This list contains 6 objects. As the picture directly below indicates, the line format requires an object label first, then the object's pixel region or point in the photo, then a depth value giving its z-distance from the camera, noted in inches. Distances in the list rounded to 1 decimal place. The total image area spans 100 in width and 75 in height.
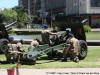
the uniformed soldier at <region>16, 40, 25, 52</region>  436.7
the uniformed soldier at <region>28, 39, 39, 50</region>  445.1
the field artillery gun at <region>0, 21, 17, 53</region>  538.3
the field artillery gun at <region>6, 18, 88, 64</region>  424.5
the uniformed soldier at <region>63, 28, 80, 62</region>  446.6
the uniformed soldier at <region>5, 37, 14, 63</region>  433.5
